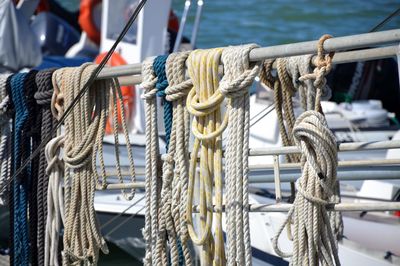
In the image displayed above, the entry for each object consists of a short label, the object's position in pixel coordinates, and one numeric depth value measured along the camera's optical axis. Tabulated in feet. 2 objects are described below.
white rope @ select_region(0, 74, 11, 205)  21.45
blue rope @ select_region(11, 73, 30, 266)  21.17
